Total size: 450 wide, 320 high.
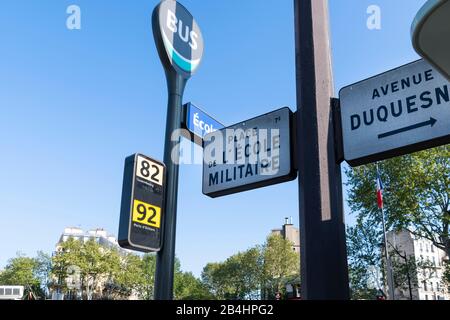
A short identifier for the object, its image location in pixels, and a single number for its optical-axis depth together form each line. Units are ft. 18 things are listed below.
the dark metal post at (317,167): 6.72
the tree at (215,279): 239.91
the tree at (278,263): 201.46
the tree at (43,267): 244.01
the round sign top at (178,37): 17.03
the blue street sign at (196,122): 16.26
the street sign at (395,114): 7.46
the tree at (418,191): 91.50
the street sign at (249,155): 8.53
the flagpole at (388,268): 86.08
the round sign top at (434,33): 5.38
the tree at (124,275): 222.07
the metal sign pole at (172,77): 13.71
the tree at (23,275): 231.98
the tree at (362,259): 111.34
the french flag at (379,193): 83.15
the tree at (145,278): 229.86
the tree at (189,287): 232.32
